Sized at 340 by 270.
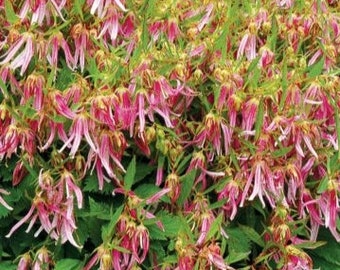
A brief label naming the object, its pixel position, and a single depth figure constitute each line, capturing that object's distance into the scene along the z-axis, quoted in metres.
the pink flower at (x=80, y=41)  1.12
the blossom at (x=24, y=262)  1.09
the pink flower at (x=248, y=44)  1.19
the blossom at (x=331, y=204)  1.13
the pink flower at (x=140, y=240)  1.04
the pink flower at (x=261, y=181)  1.10
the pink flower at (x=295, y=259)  1.11
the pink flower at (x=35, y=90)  1.07
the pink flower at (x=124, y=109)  1.05
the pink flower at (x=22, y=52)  1.08
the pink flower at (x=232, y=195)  1.11
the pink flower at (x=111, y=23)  1.13
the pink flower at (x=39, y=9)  1.10
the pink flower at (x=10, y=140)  1.06
